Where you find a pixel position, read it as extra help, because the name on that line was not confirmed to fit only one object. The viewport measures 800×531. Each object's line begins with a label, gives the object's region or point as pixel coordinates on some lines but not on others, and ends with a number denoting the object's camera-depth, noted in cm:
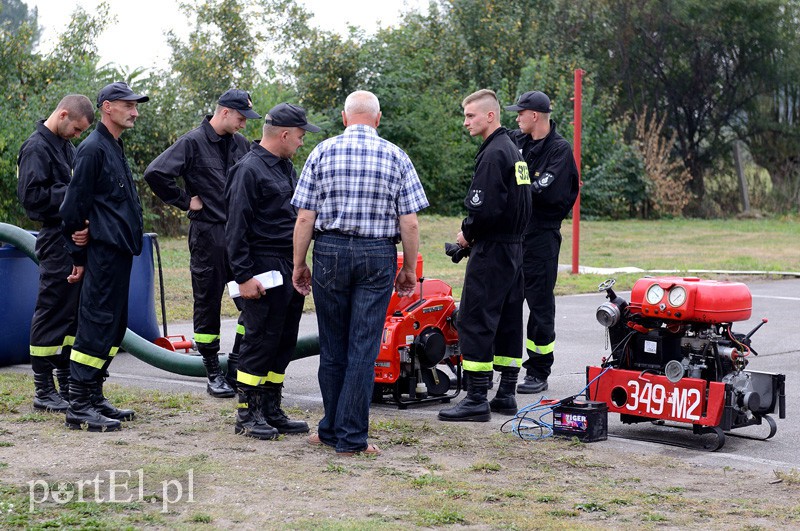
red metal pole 1677
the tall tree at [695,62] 3525
